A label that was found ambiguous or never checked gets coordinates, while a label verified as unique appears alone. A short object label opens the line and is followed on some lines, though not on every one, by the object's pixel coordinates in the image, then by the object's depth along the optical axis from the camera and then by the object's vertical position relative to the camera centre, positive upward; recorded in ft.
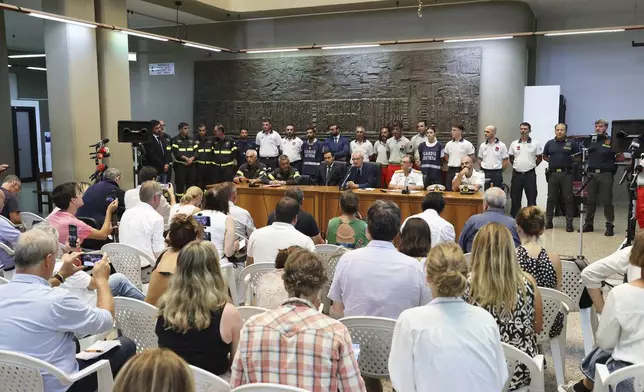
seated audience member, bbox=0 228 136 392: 7.80 -2.73
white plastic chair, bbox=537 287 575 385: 10.43 -3.71
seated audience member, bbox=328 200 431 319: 9.66 -2.77
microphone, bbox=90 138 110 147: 29.14 -0.96
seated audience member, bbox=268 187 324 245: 16.16 -2.92
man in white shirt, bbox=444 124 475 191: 32.32 -1.42
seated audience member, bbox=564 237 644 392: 7.95 -2.85
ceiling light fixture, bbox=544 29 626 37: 29.55 +5.14
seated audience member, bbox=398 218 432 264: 11.68 -2.41
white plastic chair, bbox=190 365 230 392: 6.73 -3.14
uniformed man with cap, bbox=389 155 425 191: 26.52 -2.54
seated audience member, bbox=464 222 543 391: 8.46 -2.50
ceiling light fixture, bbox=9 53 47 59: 48.69 +6.25
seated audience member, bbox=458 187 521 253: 14.23 -2.34
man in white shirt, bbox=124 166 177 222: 19.93 -2.62
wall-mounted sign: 44.04 +4.50
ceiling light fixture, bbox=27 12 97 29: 24.36 +4.87
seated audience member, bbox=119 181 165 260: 15.74 -2.97
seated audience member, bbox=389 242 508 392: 6.71 -2.68
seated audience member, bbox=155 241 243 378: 7.79 -2.72
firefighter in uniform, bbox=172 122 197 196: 35.47 -2.22
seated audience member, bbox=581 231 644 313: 10.04 -2.59
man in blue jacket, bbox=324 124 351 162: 35.91 -1.22
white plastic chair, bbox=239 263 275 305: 12.51 -3.37
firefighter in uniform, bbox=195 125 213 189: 35.91 -2.18
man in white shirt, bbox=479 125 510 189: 31.63 -1.75
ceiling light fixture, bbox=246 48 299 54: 35.38 +4.97
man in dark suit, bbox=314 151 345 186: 28.68 -2.37
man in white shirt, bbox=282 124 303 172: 37.45 -1.50
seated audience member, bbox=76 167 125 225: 19.21 -2.60
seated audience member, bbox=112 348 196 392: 4.13 -1.88
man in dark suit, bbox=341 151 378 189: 27.63 -2.39
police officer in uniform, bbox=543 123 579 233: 29.43 -2.16
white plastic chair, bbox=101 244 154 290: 14.61 -3.57
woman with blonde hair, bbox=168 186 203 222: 16.47 -2.36
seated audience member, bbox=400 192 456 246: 14.93 -2.56
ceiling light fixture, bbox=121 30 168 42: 30.12 +4.94
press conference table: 23.54 -3.46
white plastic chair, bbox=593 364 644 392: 6.93 -3.16
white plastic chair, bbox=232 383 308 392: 5.88 -2.83
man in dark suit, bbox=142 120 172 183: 34.55 -1.73
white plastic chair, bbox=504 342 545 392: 7.74 -3.39
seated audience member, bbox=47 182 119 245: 15.66 -2.59
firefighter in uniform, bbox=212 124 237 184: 36.04 -2.11
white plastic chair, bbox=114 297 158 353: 9.53 -3.43
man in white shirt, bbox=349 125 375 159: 35.01 -1.19
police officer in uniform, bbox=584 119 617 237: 28.19 -2.33
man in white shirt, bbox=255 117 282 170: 37.47 -1.30
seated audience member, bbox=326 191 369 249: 15.39 -2.87
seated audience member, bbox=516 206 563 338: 10.79 -2.49
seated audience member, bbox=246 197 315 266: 13.57 -2.71
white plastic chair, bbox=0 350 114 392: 7.28 -3.34
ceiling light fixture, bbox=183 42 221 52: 33.54 +5.01
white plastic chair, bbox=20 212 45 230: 20.57 -3.51
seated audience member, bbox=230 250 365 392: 6.50 -2.68
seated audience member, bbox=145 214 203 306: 10.59 -2.51
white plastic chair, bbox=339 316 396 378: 8.54 -3.35
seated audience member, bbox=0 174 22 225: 19.65 -2.69
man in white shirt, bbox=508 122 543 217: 30.83 -2.05
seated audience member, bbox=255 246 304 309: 9.82 -2.89
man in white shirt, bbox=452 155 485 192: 25.36 -2.38
